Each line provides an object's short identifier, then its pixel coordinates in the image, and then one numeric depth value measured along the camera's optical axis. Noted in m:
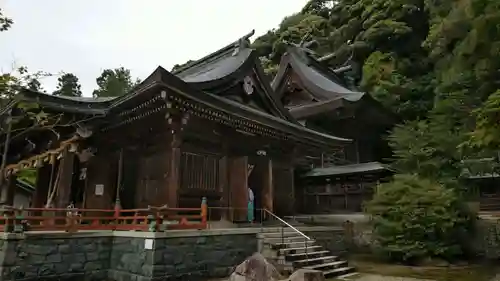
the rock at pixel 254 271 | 7.73
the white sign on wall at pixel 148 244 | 8.23
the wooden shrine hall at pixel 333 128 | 17.55
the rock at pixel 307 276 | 6.97
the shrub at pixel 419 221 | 11.89
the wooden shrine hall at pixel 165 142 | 10.38
